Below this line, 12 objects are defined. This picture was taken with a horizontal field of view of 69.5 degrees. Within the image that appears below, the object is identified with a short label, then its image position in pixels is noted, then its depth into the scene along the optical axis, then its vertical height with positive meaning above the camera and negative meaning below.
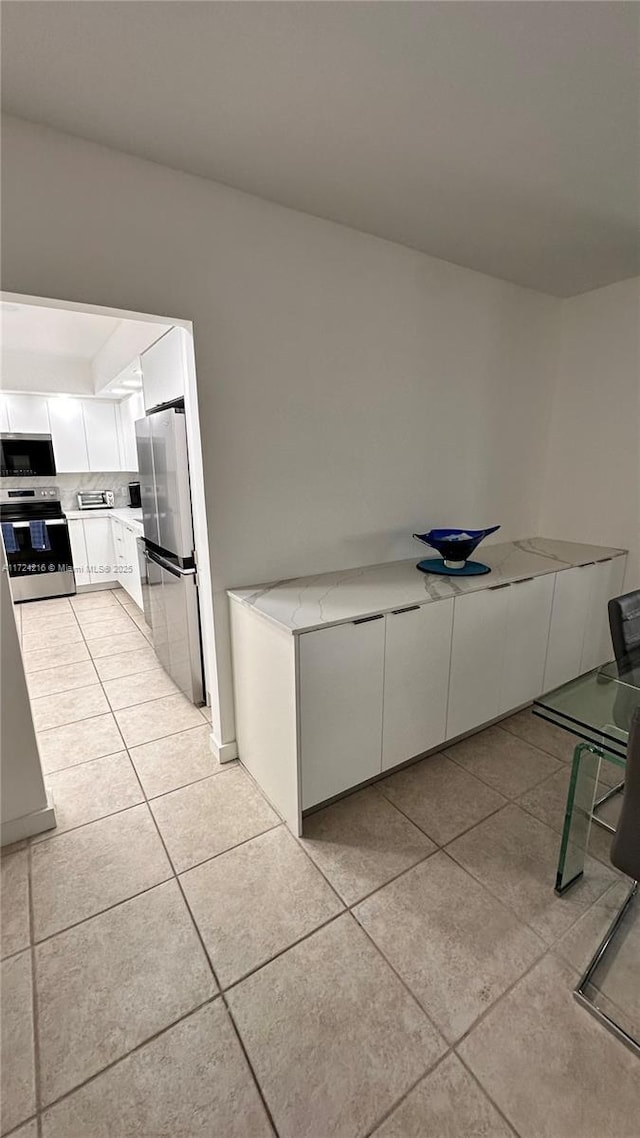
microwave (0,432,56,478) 4.71 +0.12
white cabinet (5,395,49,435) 4.68 +0.54
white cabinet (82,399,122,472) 5.11 +0.36
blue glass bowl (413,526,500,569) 2.38 -0.40
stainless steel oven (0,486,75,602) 4.59 -0.75
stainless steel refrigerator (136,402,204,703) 2.41 -0.45
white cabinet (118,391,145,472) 5.22 +0.33
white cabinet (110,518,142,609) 4.27 -0.91
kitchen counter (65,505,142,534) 4.61 -0.48
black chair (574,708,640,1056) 1.11 -0.96
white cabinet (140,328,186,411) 2.32 +0.52
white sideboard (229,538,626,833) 1.79 -0.86
